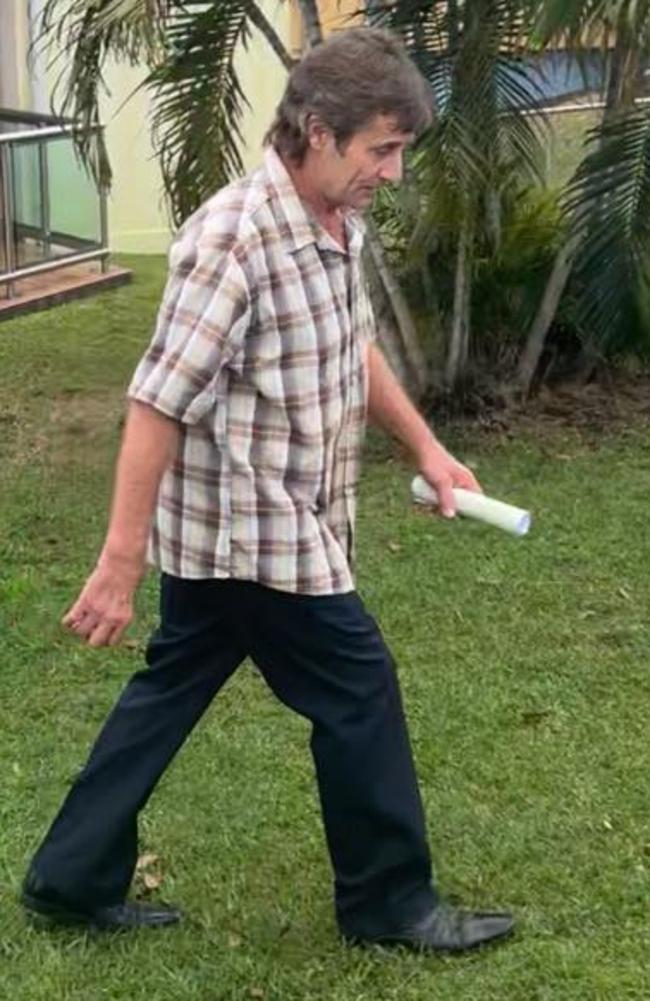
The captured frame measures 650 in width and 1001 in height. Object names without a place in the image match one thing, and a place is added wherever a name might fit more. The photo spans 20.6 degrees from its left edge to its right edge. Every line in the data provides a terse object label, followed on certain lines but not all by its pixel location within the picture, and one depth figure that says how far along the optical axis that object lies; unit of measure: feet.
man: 9.96
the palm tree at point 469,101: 22.29
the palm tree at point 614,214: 23.90
